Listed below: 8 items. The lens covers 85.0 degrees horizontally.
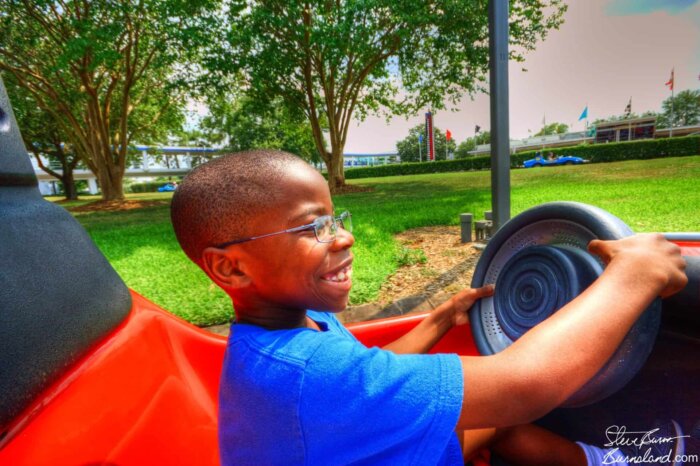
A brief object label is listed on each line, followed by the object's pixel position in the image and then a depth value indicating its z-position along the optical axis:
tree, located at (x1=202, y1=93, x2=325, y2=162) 15.76
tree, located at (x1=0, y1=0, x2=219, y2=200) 9.91
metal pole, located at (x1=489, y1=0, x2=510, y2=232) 2.60
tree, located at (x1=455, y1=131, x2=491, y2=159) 40.94
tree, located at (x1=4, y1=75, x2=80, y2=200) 15.64
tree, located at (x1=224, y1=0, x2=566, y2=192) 9.94
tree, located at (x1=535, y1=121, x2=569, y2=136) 73.19
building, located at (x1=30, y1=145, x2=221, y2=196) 47.38
